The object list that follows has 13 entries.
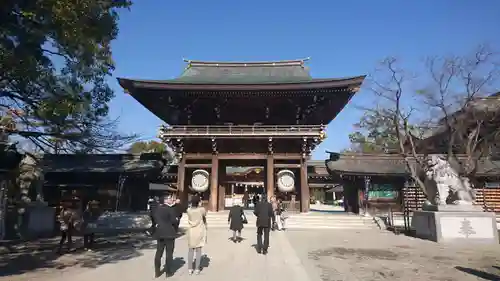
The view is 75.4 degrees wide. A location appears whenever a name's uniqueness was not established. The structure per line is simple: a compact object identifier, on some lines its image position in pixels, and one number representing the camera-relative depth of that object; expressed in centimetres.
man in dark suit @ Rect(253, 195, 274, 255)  894
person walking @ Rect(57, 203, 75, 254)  934
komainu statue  1278
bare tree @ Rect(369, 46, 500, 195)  1592
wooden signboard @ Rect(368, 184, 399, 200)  2219
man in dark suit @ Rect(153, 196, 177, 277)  626
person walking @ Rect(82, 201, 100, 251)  973
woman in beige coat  657
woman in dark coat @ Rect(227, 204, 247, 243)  1126
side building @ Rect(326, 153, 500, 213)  2172
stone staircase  1734
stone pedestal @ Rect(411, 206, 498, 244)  1207
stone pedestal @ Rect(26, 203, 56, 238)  1318
